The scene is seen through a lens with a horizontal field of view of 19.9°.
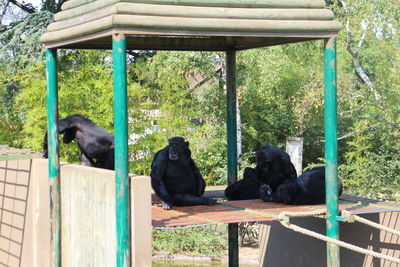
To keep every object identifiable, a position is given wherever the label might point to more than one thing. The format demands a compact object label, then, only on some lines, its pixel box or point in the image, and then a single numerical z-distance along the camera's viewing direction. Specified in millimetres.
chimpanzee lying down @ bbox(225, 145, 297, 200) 11896
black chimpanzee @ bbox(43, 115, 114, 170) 11494
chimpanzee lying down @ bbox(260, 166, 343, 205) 10634
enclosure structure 7742
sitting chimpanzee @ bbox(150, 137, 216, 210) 10473
